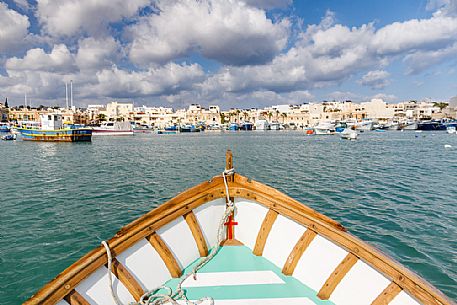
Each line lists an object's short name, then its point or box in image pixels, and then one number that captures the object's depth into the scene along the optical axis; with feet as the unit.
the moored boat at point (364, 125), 368.48
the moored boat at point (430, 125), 338.95
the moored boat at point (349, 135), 197.52
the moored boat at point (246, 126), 492.95
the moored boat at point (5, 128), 338.01
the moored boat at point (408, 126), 357.88
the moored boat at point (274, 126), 500.74
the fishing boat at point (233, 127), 473.79
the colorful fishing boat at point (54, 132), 174.40
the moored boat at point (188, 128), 410.72
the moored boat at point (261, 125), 473.71
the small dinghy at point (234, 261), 9.93
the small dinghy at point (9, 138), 201.46
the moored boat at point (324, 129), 289.53
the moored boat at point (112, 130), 285.99
